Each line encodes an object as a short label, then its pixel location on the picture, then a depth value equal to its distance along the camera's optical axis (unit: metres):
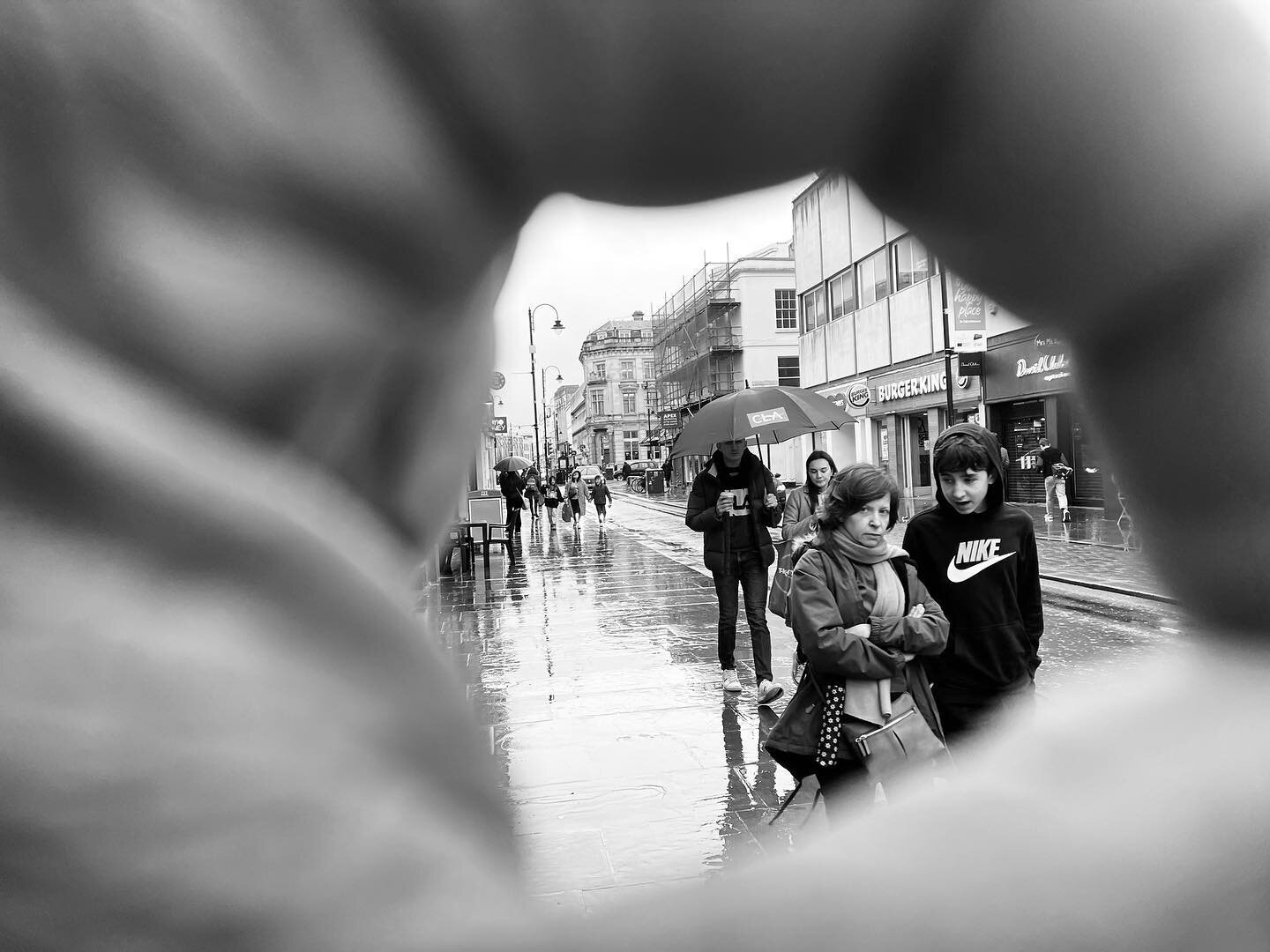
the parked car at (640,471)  53.03
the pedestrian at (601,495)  24.94
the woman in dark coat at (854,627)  3.64
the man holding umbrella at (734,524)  6.87
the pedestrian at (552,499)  27.22
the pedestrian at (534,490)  32.71
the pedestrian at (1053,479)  14.55
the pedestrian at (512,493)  18.84
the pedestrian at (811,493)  7.57
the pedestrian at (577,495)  23.50
